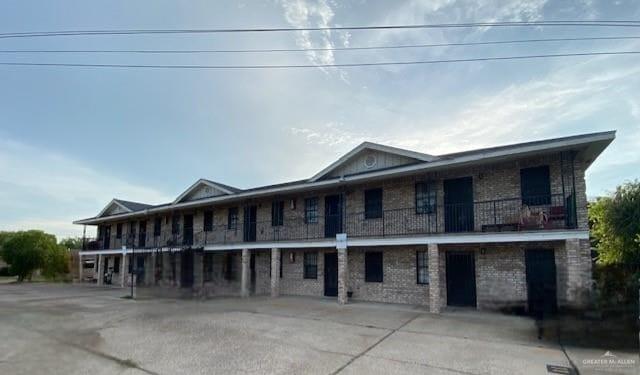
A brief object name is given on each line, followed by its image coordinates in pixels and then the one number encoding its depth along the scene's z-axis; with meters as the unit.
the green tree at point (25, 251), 30.11
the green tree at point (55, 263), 31.21
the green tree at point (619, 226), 10.34
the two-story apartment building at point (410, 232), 10.96
